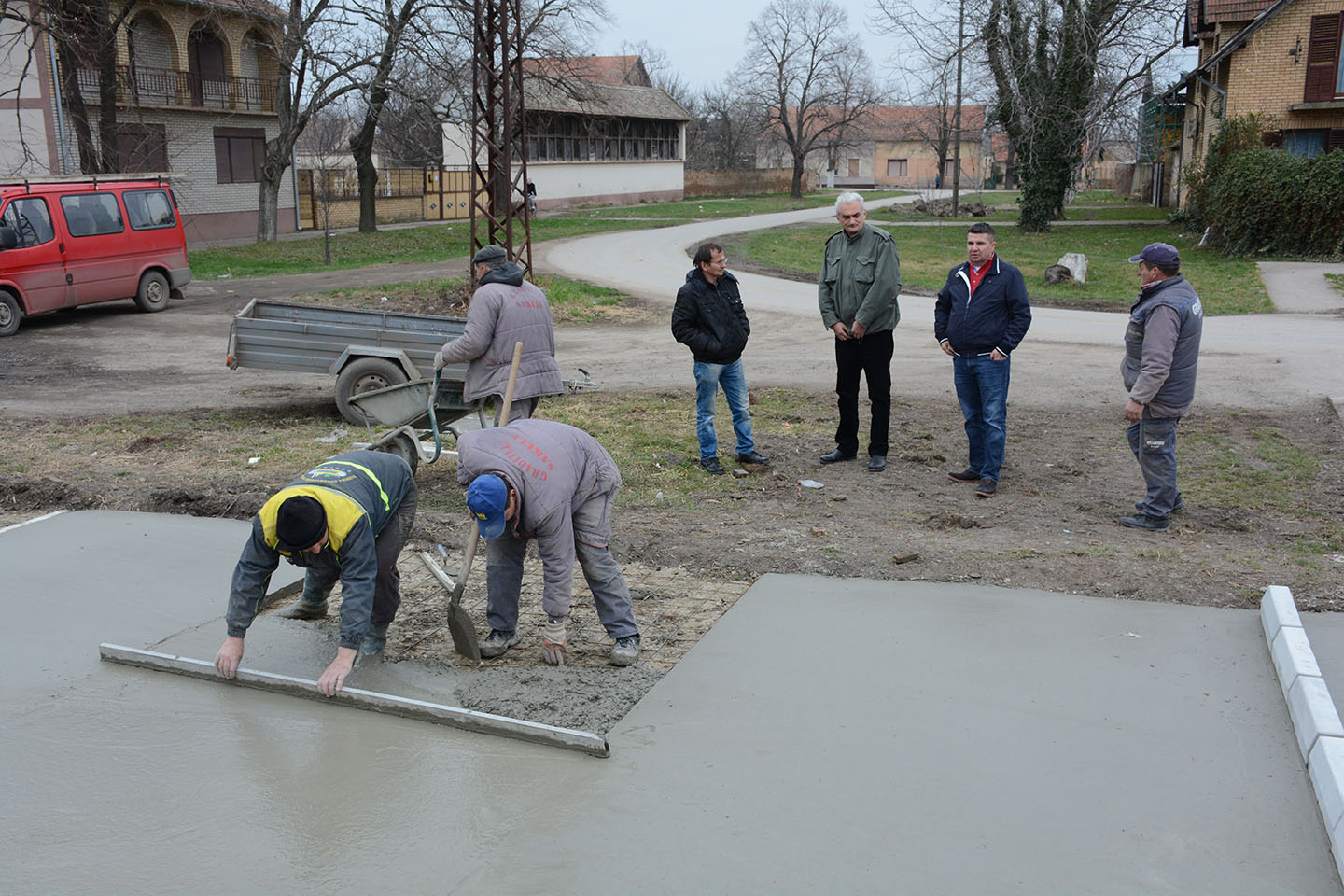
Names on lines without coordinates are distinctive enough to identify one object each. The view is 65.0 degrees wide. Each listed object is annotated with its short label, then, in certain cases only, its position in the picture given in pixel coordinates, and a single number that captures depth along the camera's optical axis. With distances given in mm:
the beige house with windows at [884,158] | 84875
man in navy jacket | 6805
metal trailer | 8820
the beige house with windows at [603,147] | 46156
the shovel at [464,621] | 4395
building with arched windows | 26547
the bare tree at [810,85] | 62375
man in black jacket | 7215
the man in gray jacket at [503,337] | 6434
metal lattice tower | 14398
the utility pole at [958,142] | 30359
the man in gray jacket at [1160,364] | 5926
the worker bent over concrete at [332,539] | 3654
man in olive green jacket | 7199
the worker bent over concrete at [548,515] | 3957
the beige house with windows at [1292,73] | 26156
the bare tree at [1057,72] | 27359
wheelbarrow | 7336
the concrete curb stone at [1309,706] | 3233
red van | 14312
